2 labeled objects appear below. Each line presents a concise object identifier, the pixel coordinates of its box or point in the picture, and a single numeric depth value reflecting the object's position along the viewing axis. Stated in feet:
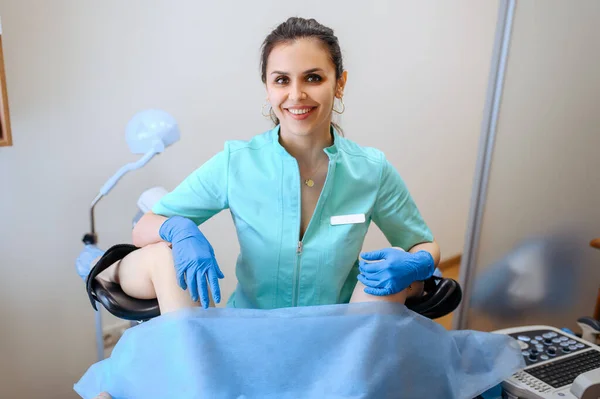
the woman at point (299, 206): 3.87
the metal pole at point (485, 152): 5.45
